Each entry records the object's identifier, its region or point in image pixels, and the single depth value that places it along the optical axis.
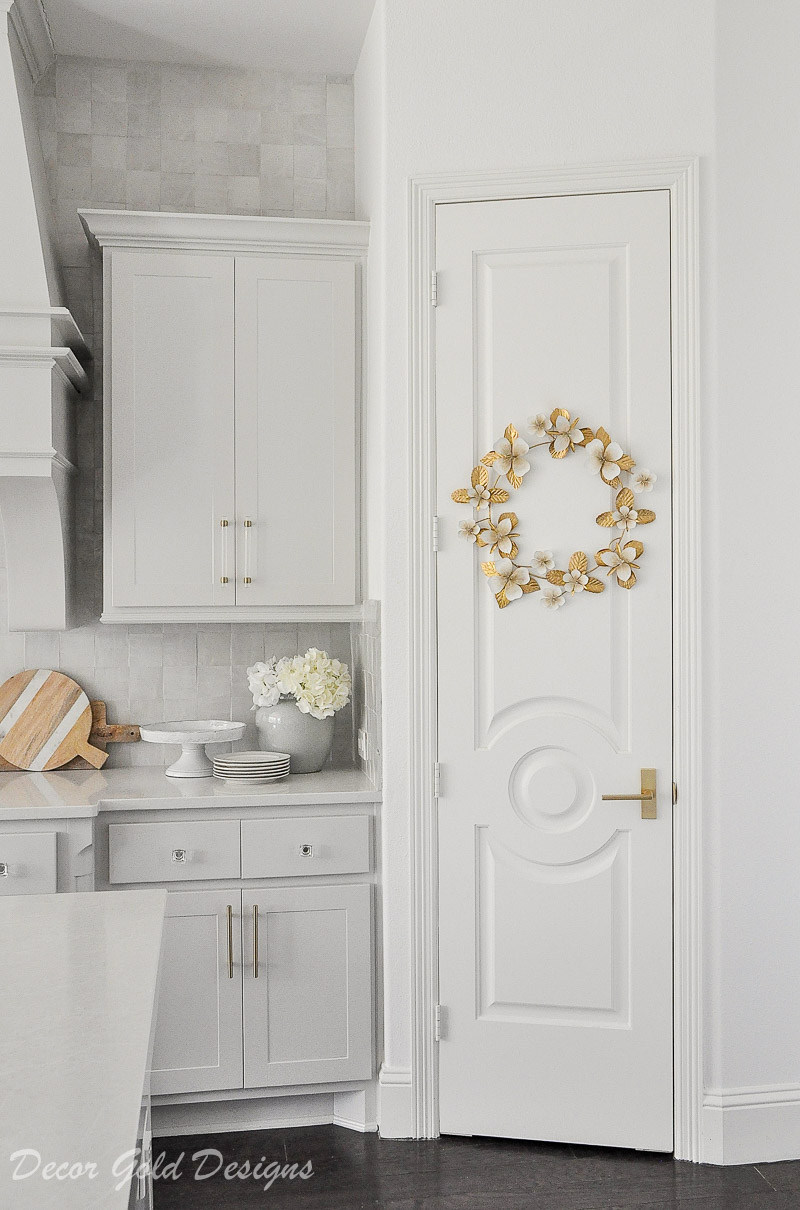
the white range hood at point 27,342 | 2.67
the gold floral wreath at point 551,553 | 2.60
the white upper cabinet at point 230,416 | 2.91
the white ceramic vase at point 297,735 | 3.03
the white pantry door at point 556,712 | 2.61
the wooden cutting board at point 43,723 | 3.13
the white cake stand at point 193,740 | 2.92
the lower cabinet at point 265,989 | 2.68
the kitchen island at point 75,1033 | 0.90
